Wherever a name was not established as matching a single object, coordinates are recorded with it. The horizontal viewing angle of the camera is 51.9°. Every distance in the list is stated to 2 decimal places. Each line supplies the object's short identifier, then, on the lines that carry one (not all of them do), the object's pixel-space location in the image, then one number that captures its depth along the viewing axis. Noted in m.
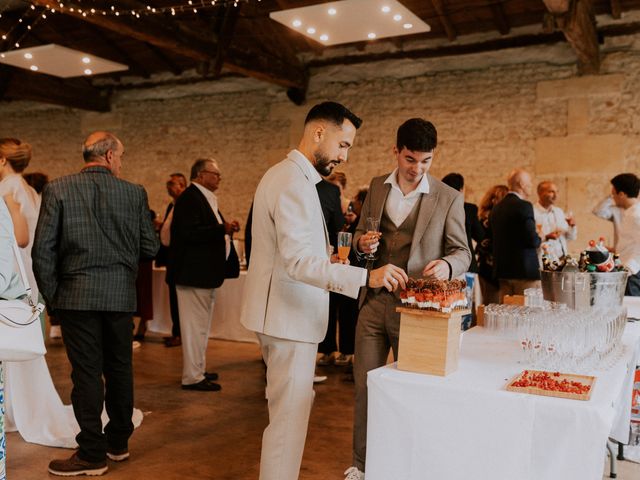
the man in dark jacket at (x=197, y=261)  5.14
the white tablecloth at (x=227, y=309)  7.11
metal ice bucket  3.17
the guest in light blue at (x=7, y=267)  2.22
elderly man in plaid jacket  3.32
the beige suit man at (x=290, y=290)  2.44
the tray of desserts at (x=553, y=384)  1.97
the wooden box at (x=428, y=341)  2.17
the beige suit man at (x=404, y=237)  2.74
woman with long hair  6.46
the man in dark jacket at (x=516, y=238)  5.43
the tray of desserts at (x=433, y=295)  2.17
